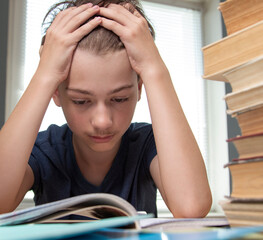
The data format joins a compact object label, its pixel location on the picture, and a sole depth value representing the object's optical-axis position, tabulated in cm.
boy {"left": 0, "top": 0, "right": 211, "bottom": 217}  66
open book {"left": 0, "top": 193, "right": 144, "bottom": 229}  31
